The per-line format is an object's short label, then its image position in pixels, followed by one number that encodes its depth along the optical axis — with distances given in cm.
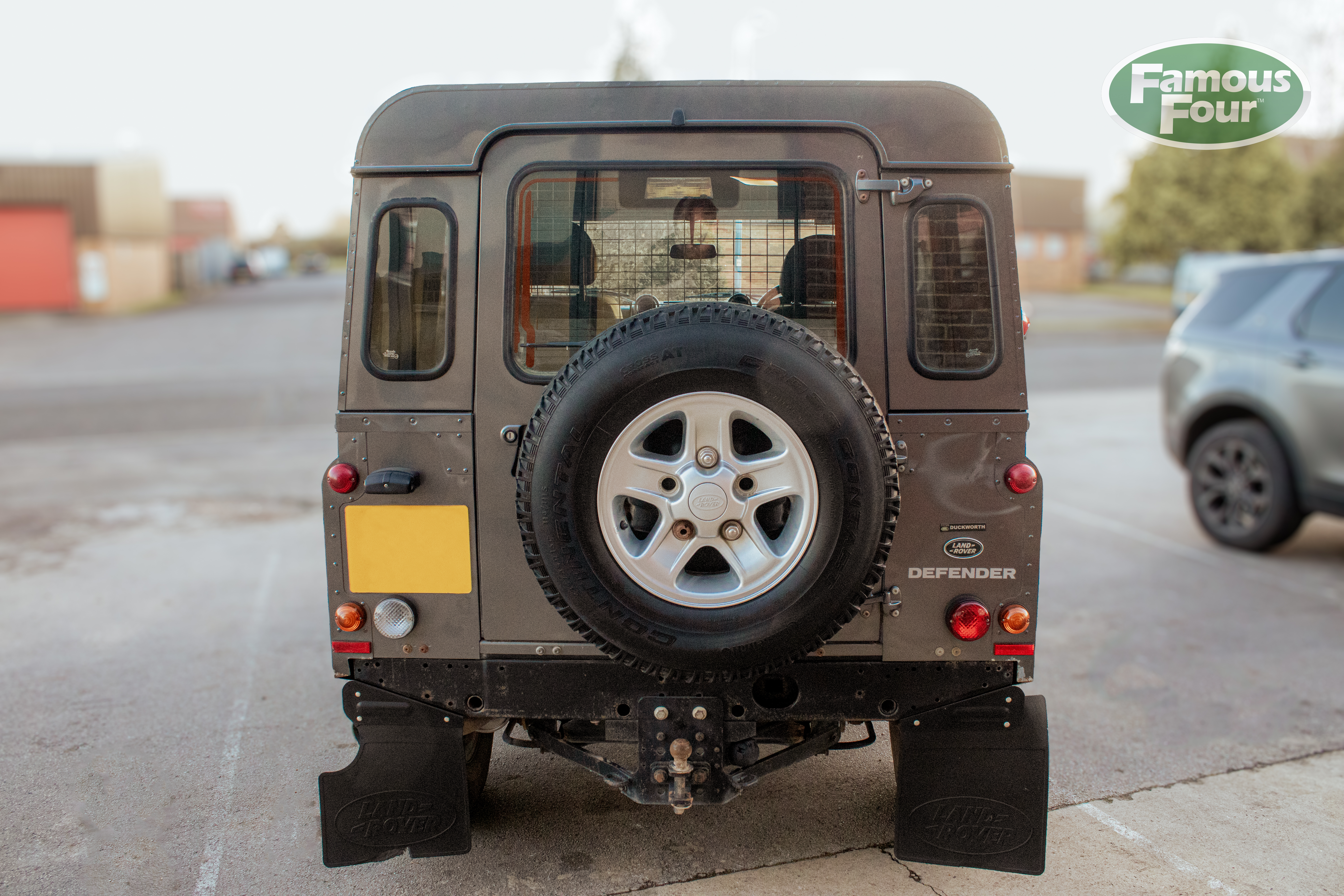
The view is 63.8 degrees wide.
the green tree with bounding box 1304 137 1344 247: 3762
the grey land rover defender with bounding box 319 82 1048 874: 318
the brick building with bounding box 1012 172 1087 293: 5669
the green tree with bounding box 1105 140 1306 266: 3494
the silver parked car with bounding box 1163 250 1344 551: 677
